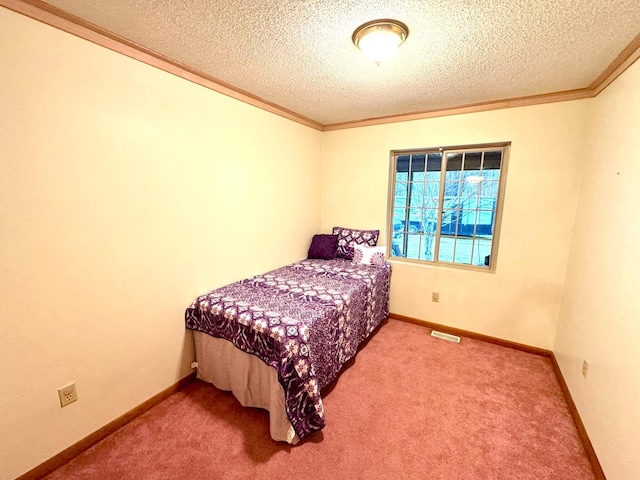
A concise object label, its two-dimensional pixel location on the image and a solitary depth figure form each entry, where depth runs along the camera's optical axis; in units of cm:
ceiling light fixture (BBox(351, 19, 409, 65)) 140
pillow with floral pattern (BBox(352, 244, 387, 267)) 298
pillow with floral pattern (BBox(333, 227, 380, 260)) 316
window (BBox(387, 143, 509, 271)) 272
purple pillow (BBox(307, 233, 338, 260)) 324
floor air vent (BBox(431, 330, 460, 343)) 277
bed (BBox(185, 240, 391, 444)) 158
